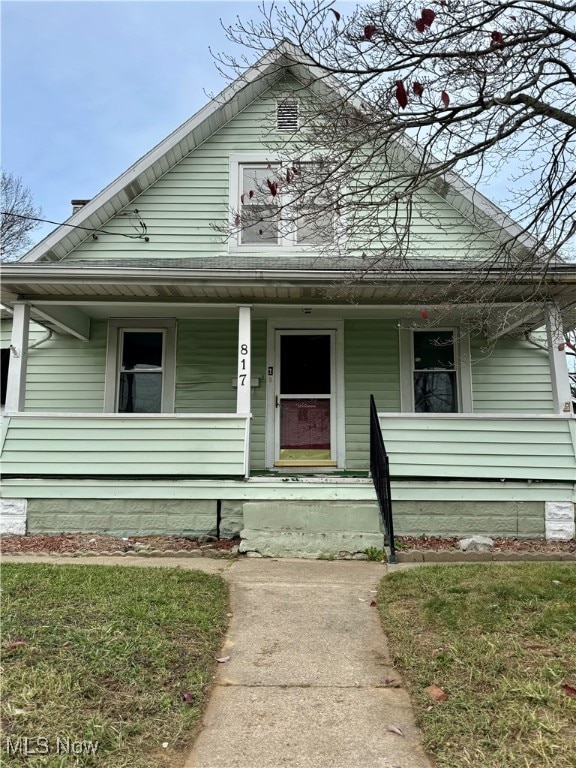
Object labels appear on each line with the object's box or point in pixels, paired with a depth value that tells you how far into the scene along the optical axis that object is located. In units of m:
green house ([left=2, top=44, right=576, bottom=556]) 6.89
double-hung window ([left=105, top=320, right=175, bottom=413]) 8.67
